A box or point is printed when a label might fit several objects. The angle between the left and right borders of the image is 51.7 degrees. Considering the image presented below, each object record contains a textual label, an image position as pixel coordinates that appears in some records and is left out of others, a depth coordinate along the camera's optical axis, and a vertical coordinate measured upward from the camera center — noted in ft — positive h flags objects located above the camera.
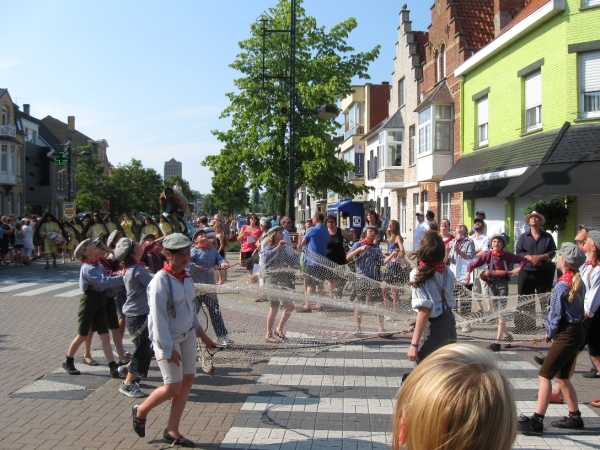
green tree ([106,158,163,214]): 172.55 +7.13
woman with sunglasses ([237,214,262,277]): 46.42 -2.03
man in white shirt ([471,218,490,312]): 37.32 -1.77
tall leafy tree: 83.15 +14.61
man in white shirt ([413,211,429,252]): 48.49 -1.29
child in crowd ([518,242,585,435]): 18.25 -4.04
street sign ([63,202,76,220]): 99.35 +0.86
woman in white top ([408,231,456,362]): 17.69 -2.64
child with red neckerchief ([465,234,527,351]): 31.91 -2.86
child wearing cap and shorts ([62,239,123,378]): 23.97 -3.32
